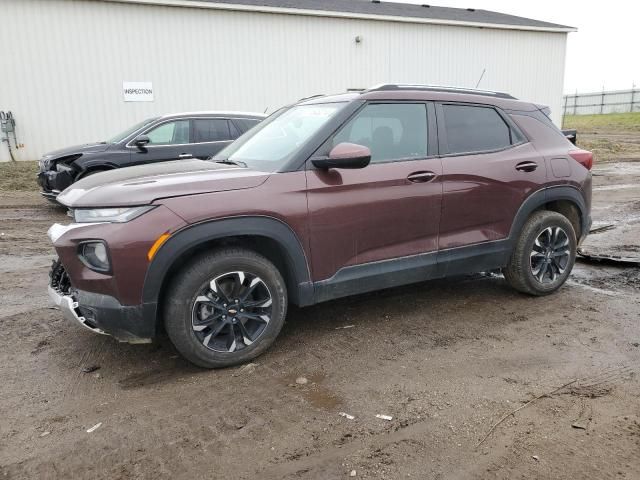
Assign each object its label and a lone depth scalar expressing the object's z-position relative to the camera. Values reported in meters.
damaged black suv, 9.02
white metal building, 15.15
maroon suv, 3.20
